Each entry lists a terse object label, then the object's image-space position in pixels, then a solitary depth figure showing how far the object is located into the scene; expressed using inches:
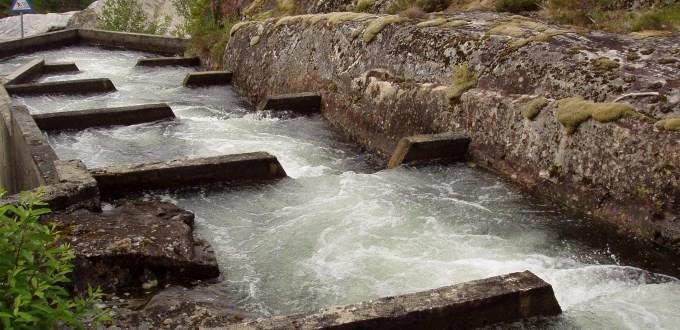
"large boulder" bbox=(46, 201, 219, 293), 202.5
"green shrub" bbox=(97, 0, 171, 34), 1096.8
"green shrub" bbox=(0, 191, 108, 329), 101.3
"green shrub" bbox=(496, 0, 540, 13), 459.5
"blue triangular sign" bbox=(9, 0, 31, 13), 805.2
